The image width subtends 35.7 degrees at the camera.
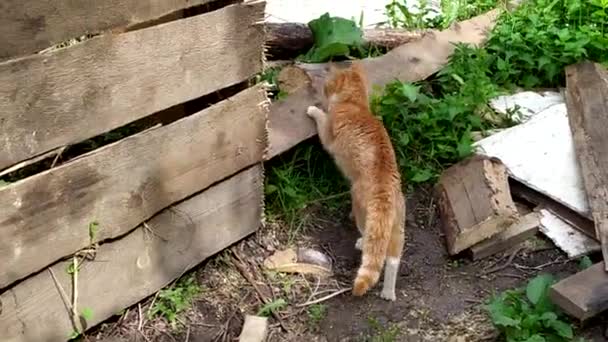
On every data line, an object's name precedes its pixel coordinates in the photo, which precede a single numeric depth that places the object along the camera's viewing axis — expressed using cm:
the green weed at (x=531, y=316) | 358
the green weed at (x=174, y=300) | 380
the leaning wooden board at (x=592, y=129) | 413
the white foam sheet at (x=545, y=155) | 435
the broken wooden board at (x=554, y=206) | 420
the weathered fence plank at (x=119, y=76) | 302
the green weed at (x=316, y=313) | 387
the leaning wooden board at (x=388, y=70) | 445
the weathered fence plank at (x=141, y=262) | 333
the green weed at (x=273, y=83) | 463
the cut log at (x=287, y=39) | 502
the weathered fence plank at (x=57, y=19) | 291
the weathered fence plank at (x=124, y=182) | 316
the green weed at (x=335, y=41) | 499
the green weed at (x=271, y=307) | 387
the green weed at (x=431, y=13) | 567
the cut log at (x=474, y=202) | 407
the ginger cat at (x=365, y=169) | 383
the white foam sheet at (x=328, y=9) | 577
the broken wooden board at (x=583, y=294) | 358
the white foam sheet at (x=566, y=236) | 414
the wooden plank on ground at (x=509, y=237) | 416
